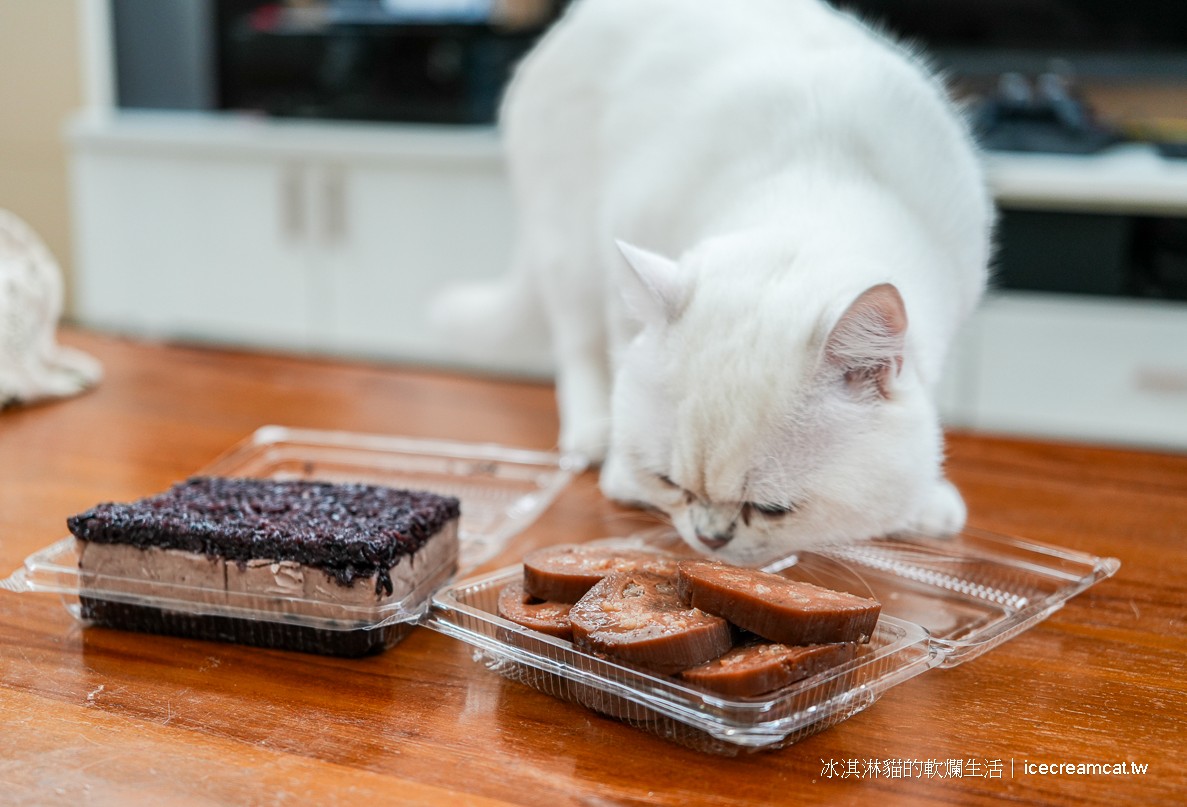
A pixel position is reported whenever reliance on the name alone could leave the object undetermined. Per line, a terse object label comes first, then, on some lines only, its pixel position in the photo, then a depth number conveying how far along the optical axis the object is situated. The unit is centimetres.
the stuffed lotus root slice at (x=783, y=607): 76
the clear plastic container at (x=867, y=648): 74
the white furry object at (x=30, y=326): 148
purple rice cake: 86
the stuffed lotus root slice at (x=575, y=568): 85
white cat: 92
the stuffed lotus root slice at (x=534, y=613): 80
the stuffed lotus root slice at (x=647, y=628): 75
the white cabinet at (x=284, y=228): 327
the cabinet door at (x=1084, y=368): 261
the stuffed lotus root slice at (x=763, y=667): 73
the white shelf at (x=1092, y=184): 251
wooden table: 71
